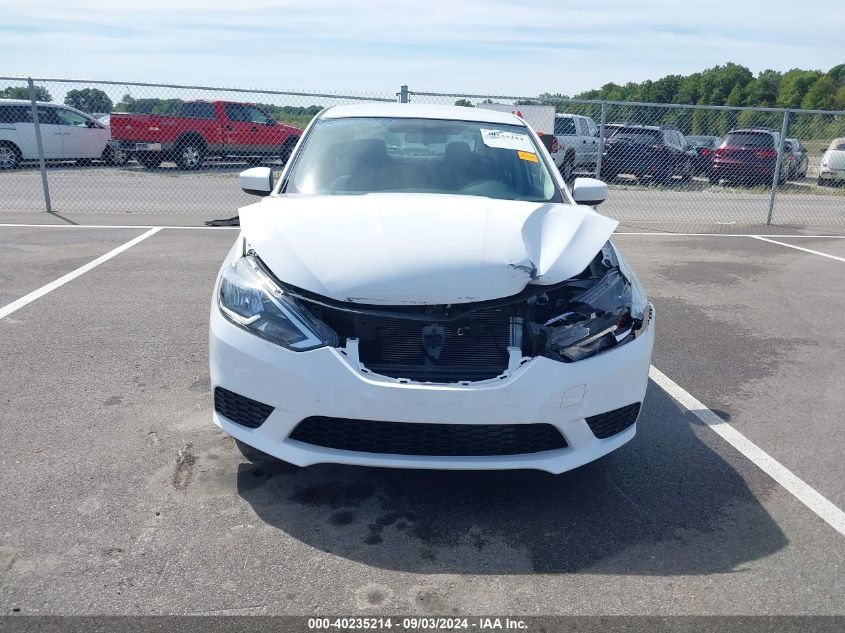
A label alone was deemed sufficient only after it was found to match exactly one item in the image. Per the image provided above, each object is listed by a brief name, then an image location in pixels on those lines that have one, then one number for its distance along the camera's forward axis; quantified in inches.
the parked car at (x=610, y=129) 701.9
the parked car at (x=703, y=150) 792.3
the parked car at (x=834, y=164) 808.3
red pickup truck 643.5
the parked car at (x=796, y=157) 824.9
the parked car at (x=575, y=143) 718.5
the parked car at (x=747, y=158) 733.3
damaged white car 111.0
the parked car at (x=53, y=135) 642.2
